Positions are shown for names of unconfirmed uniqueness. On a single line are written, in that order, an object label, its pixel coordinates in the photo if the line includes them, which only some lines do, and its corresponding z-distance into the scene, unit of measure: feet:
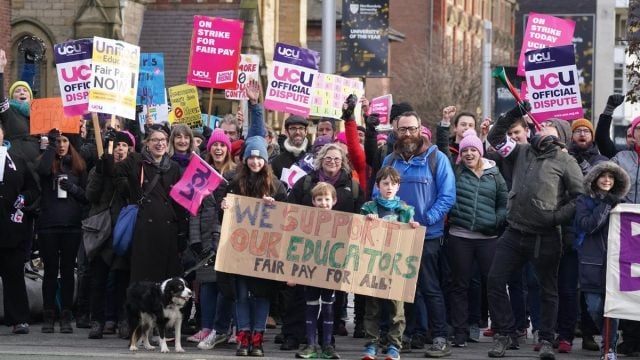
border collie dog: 43.78
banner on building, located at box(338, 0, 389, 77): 82.84
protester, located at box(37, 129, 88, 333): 49.26
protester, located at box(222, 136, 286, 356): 43.80
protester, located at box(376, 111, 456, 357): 44.57
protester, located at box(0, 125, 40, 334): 48.32
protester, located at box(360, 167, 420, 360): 42.70
